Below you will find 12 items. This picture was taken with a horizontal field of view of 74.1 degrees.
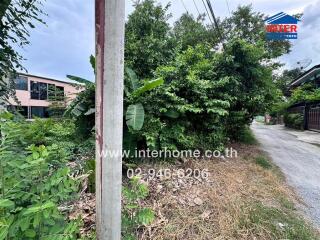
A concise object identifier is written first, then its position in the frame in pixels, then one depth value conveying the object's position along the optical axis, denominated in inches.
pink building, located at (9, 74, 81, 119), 683.0
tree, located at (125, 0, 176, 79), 254.7
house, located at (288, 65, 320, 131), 587.5
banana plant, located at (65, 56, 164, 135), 163.3
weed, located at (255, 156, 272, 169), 217.6
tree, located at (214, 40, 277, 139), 246.1
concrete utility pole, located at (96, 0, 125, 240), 65.1
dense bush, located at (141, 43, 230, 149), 177.3
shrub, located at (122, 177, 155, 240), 82.6
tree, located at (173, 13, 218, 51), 455.9
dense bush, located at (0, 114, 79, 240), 48.4
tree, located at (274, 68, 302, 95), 1107.3
